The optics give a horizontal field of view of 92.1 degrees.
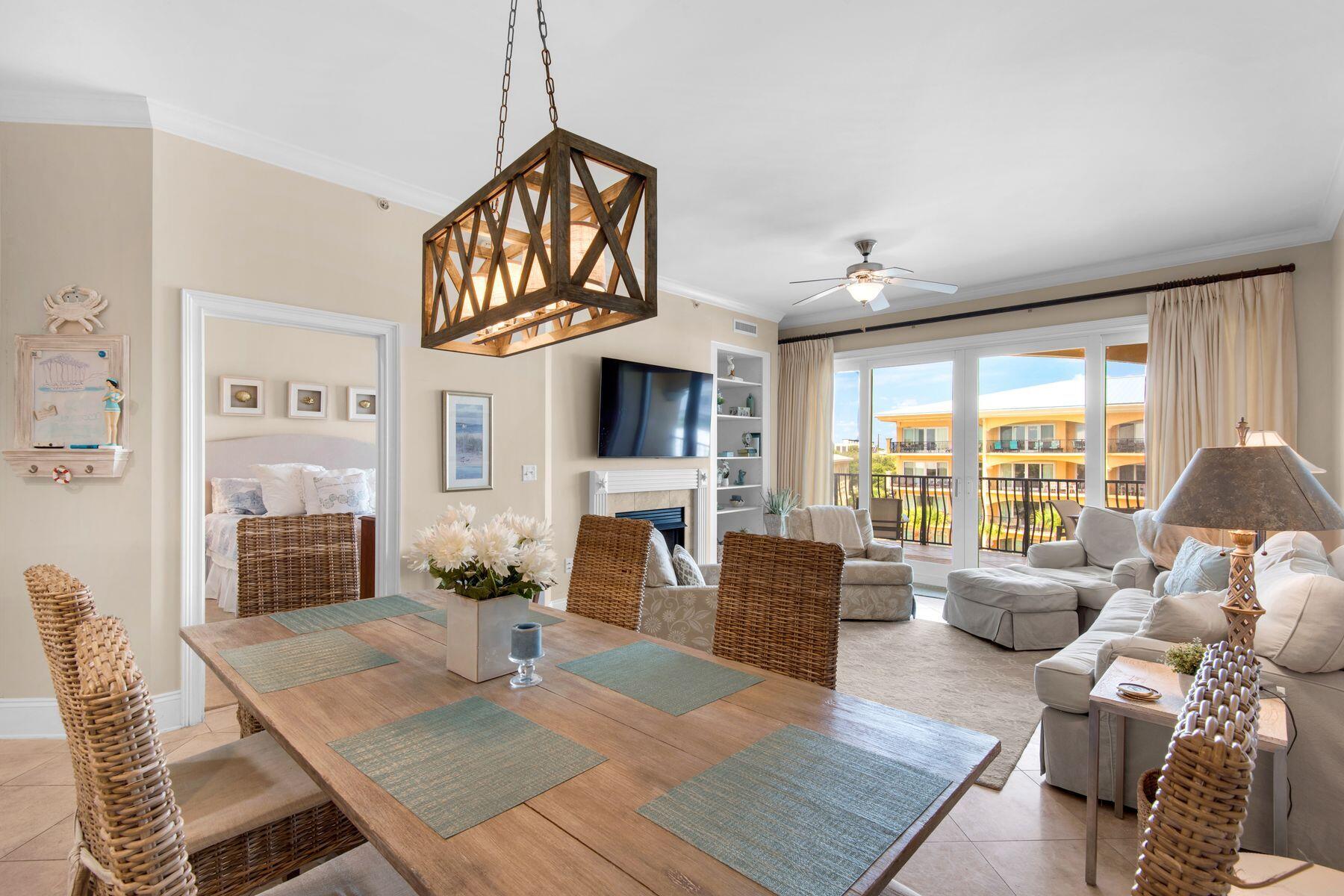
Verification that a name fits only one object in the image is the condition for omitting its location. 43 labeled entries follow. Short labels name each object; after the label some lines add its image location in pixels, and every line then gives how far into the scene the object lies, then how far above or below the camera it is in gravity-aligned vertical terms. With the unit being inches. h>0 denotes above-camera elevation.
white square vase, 63.4 -18.5
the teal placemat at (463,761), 41.2 -22.5
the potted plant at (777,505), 241.8 -20.8
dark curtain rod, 169.0 +47.8
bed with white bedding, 188.9 -6.8
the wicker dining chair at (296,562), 95.6 -17.4
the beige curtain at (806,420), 256.4 +13.1
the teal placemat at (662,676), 59.1 -22.3
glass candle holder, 61.9 -19.2
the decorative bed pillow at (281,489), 209.2 -12.9
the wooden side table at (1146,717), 69.4 -29.5
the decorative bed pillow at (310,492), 211.8 -14.0
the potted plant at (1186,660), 77.0 -24.7
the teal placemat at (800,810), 35.4 -22.5
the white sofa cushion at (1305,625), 74.0 -19.9
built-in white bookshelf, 260.8 +6.9
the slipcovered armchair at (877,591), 187.2 -40.0
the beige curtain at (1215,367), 165.6 +23.5
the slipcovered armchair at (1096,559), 165.9 -29.1
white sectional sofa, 72.4 -32.2
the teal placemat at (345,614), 82.8 -22.3
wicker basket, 69.6 -37.8
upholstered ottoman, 158.2 -39.4
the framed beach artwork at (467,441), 148.5 +2.1
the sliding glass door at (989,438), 200.1 +5.3
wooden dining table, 34.8 -22.5
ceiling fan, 166.9 +44.9
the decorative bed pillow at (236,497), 210.4 -15.8
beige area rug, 117.9 -48.9
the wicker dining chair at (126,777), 35.1 -18.4
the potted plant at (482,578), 63.4 -13.0
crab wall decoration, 107.1 +23.4
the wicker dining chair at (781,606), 69.6 -17.4
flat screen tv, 196.1 +13.1
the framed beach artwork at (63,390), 106.2 +9.6
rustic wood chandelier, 51.9 +18.7
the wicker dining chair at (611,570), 91.0 -17.2
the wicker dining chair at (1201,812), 23.0 -13.0
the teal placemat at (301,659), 63.6 -22.4
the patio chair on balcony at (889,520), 245.4 -25.6
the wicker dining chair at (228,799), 47.2 -31.2
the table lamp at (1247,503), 68.6 -5.2
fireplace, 216.1 -24.2
